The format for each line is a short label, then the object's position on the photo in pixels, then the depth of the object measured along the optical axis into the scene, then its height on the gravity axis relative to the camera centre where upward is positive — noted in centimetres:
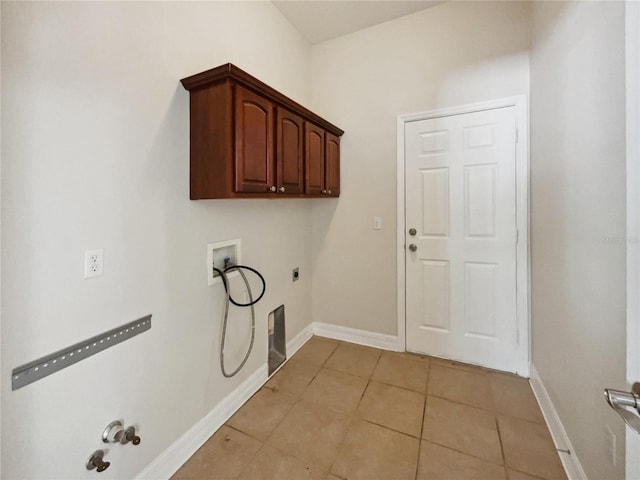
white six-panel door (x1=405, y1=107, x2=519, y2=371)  214 -3
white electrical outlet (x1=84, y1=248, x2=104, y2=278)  106 -10
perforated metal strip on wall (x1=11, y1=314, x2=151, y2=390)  90 -43
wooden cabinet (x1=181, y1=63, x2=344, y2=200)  138 +54
